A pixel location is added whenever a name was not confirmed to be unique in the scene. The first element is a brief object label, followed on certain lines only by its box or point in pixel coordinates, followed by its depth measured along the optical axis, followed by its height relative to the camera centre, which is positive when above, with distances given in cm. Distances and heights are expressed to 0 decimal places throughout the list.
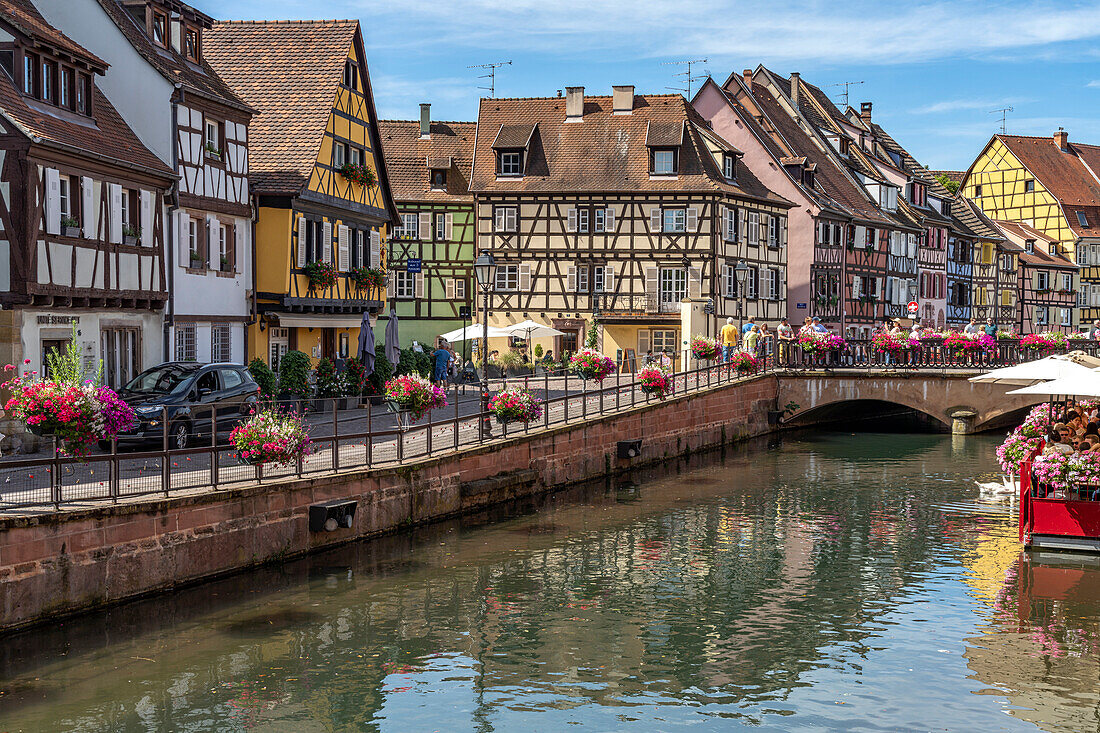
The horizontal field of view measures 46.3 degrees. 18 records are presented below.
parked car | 1958 -162
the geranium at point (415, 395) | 2445 -164
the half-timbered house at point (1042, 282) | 8681 +213
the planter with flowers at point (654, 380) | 3522 -191
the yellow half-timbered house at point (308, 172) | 3341 +374
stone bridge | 4253 -275
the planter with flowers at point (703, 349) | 4131 -122
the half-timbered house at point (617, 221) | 5338 +374
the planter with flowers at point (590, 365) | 3441 -146
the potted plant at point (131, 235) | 2653 +149
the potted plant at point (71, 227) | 2417 +152
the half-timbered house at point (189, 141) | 2878 +388
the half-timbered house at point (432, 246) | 5731 +283
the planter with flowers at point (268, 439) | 1950 -200
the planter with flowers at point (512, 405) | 2758 -205
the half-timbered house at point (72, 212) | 2286 +183
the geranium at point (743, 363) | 4172 -167
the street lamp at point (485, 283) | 2638 +55
